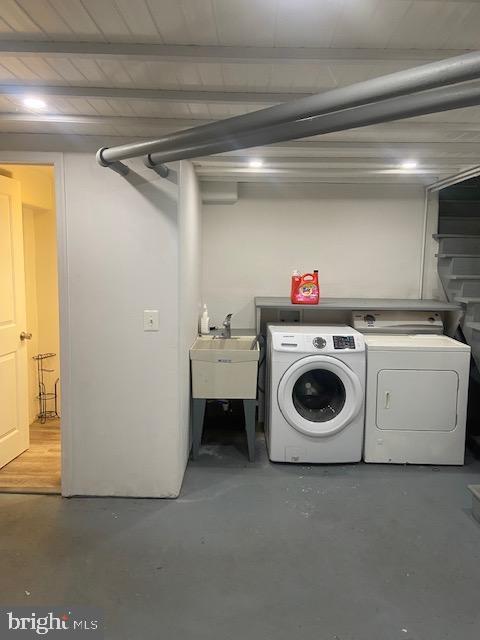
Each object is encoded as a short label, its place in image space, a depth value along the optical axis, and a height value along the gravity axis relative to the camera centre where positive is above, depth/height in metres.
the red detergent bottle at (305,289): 3.61 -0.09
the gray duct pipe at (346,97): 1.12 +0.55
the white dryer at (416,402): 3.17 -0.90
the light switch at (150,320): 2.59 -0.27
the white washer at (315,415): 3.17 -0.90
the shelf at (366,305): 3.51 -0.21
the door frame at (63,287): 2.49 -0.08
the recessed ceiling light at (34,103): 1.99 +0.80
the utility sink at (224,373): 3.09 -0.70
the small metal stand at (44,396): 4.12 -1.19
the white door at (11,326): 3.05 -0.39
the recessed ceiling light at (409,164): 3.10 +0.85
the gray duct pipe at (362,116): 1.29 +0.54
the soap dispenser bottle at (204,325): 3.76 -0.42
